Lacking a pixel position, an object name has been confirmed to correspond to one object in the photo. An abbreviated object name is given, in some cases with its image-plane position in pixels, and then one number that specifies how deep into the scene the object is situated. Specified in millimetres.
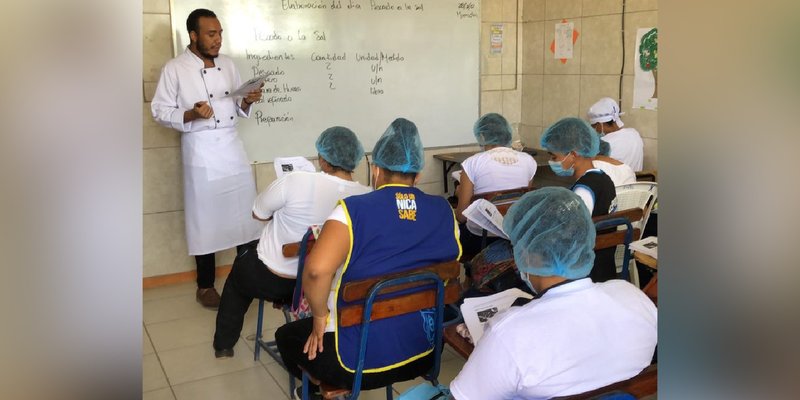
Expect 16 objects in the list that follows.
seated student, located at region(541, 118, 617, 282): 2744
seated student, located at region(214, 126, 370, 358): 2812
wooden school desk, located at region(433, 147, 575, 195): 5230
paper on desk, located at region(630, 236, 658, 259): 2495
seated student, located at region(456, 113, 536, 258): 3652
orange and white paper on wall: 5192
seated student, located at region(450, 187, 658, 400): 1477
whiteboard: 4621
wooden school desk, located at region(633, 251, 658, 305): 2143
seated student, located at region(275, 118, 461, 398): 2076
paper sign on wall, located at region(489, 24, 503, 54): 5609
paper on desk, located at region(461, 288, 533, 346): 1928
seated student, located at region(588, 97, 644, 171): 4312
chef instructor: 4031
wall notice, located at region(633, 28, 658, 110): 4500
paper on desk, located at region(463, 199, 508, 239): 2822
